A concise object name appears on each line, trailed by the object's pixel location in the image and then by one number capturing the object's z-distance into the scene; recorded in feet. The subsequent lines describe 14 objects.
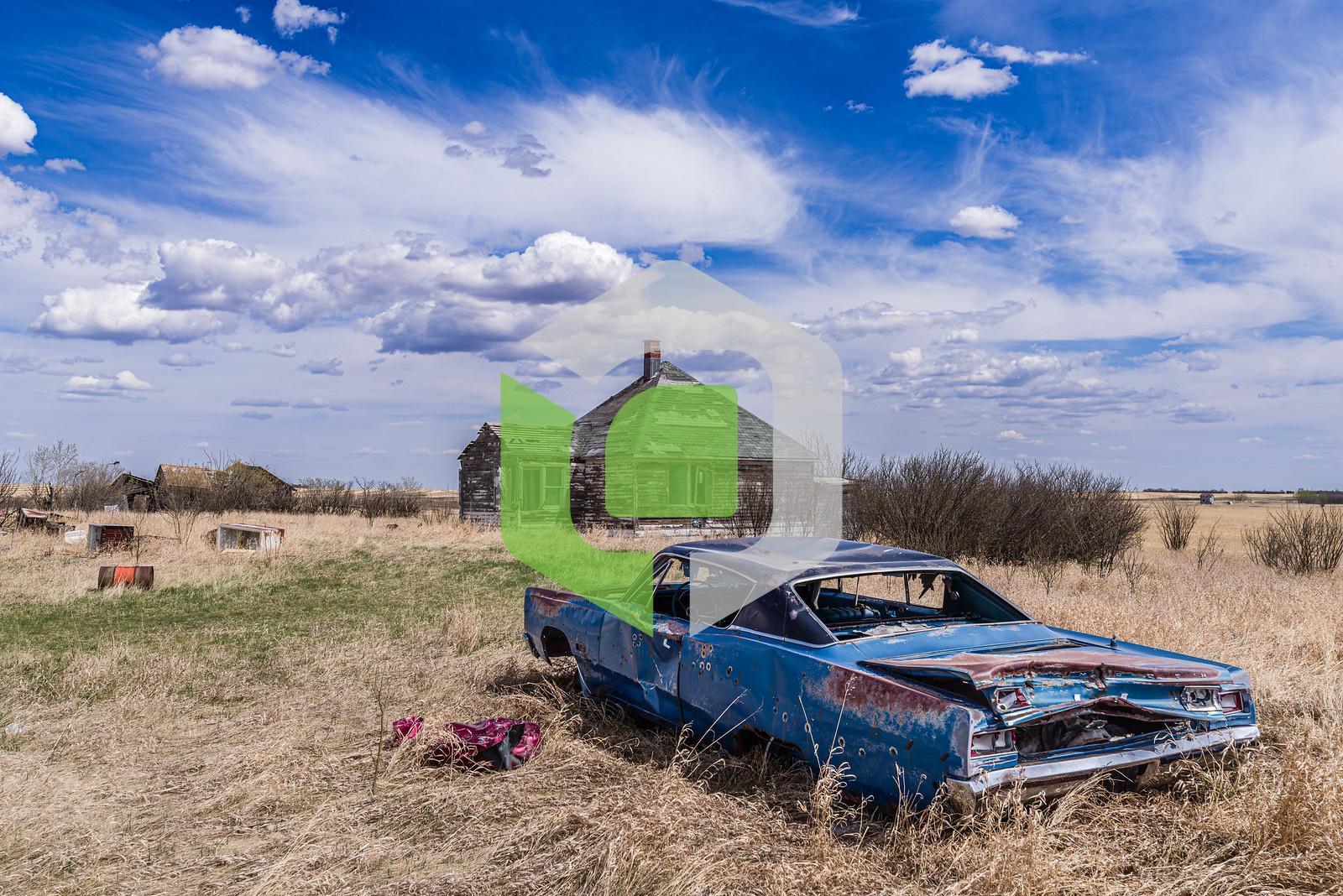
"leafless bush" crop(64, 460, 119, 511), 103.19
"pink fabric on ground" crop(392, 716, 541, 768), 16.62
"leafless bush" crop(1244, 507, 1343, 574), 48.16
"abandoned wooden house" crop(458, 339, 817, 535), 83.46
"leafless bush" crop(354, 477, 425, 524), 116.26
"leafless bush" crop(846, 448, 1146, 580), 50.49
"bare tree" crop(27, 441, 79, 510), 93.56
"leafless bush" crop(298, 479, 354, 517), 123.03
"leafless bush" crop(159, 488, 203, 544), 69.05
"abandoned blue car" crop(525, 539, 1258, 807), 11.44
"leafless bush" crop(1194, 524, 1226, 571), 50.36
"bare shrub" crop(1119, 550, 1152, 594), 41.01
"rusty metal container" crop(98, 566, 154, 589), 43.34
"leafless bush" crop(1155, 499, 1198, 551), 67.05
